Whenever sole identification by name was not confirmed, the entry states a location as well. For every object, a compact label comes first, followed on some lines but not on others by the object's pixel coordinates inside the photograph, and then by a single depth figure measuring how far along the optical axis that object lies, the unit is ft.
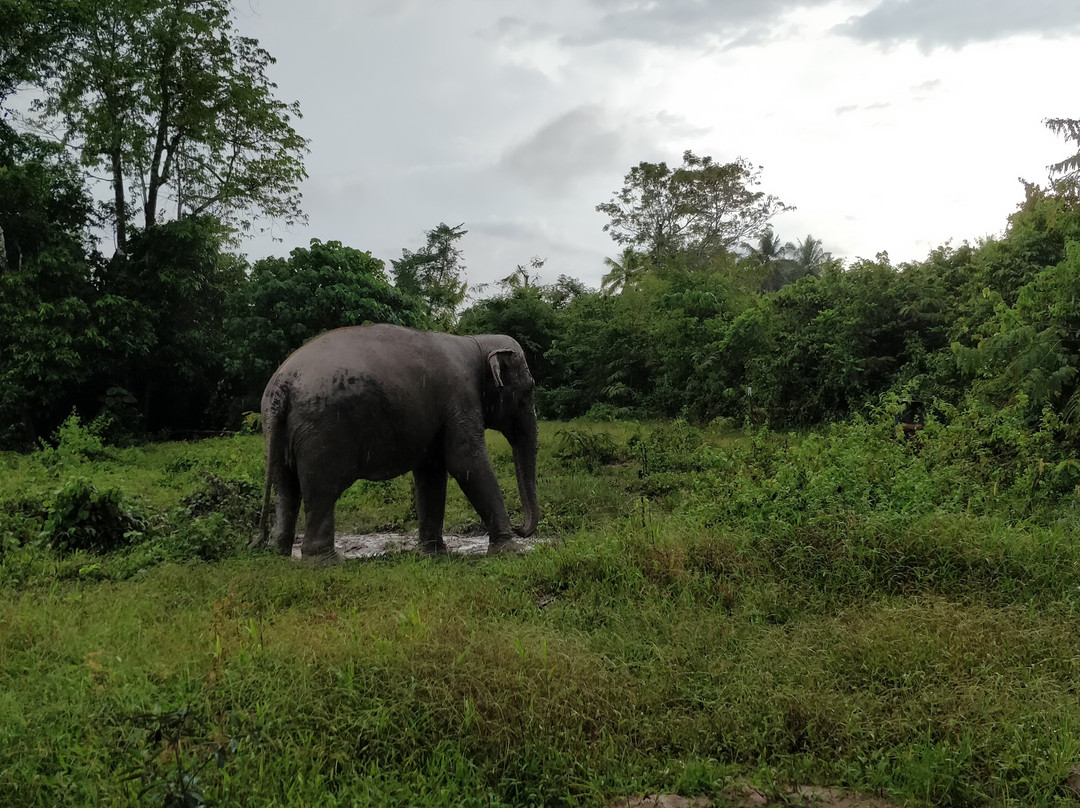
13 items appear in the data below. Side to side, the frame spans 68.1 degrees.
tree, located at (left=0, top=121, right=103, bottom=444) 51.96
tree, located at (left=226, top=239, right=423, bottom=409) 58.08
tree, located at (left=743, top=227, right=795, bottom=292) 119.65
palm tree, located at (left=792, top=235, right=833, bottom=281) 133.49
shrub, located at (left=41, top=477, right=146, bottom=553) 20.67
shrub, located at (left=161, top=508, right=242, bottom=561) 20.11
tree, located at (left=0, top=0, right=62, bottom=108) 53.62
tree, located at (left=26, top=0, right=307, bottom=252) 58.90
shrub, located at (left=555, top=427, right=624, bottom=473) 39.91
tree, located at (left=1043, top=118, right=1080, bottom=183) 58.23
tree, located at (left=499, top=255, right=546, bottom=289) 90.84
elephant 20.90
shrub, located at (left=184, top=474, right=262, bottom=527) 26.17
